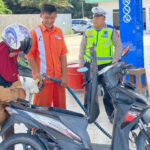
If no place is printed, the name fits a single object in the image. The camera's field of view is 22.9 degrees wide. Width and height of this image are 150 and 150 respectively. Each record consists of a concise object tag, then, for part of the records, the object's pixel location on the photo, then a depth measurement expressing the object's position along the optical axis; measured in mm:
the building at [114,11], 35031
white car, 35156
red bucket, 7699
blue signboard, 7277
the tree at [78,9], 51000
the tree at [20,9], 45531
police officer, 5426
